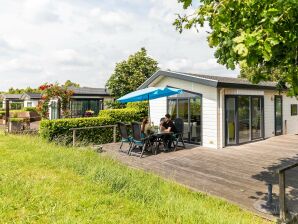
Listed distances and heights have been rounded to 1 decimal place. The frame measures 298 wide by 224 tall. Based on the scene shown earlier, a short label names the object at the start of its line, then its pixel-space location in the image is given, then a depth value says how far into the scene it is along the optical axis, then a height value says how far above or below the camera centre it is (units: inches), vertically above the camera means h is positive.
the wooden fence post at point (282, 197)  171.6 -56.0
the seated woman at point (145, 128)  393.8 -18.7
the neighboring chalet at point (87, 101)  1033.5 +69.2
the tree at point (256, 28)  117.7 +50.1
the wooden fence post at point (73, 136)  426.9 -34.9
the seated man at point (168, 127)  415.8 -18.4
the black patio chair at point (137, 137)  372.5 -31.6
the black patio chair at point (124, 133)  398.7 -27.9
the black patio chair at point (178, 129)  424.2 -22.9
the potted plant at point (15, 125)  627.6 -22.1
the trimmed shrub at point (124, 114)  507.5 +4.7
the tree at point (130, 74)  969.5 +167.9
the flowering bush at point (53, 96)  644.1 +53.4
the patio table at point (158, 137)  389.7 -33.4
